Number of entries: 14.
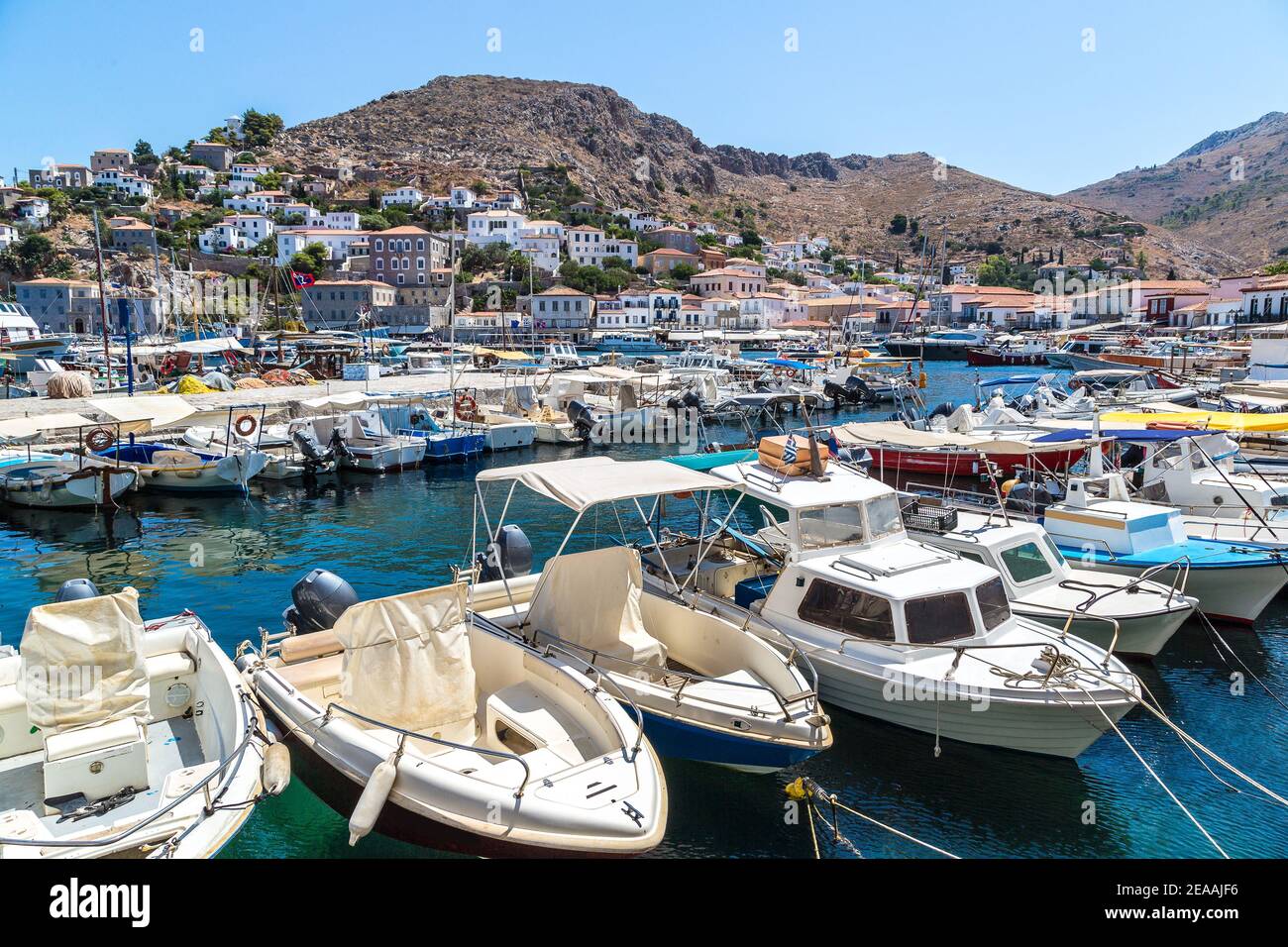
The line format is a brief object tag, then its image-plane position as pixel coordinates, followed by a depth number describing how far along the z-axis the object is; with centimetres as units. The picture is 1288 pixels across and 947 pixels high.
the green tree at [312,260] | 10394
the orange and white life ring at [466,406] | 3469
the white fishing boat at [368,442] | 2803
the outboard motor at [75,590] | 985
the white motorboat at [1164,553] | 1301
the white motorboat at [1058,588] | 1147
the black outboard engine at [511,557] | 1324
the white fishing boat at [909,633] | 903
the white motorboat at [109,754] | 606
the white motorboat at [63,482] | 2231
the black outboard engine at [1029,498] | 1578
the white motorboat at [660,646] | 829
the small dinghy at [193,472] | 2459
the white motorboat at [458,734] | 631
